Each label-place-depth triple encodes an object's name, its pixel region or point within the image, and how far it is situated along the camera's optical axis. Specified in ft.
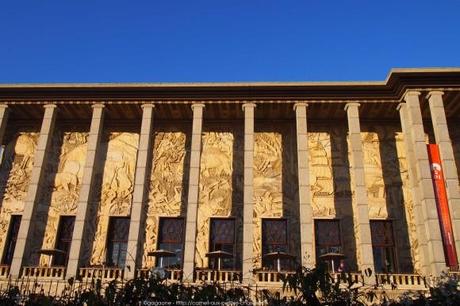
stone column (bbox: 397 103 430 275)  55.98
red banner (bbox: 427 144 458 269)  52.96
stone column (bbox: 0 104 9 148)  66.03
